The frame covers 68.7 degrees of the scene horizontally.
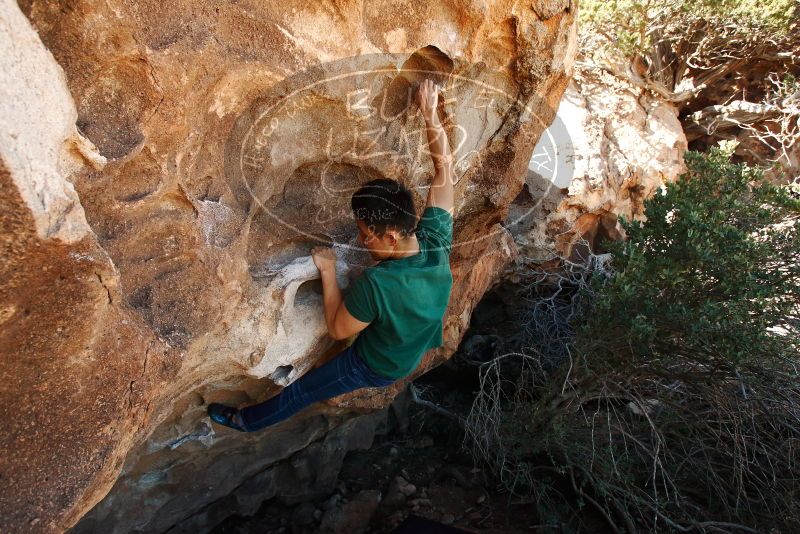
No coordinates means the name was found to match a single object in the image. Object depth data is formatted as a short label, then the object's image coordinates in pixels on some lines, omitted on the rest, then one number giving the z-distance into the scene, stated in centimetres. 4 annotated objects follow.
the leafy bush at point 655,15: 474
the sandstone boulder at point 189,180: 137
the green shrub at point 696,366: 280
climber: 207
